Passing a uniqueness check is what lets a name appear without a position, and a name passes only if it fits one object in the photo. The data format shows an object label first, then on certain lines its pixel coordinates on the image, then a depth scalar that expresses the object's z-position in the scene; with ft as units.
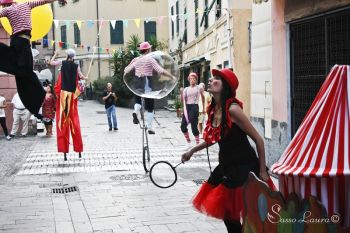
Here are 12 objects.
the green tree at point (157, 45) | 109.60
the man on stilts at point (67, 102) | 33.73
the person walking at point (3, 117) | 52.70
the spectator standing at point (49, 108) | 55.09
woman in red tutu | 13.89
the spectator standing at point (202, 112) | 49.88
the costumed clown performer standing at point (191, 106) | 43.34
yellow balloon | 24.30
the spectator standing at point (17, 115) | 54.75
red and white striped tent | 9.36
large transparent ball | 28.35
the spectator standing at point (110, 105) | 59.62
